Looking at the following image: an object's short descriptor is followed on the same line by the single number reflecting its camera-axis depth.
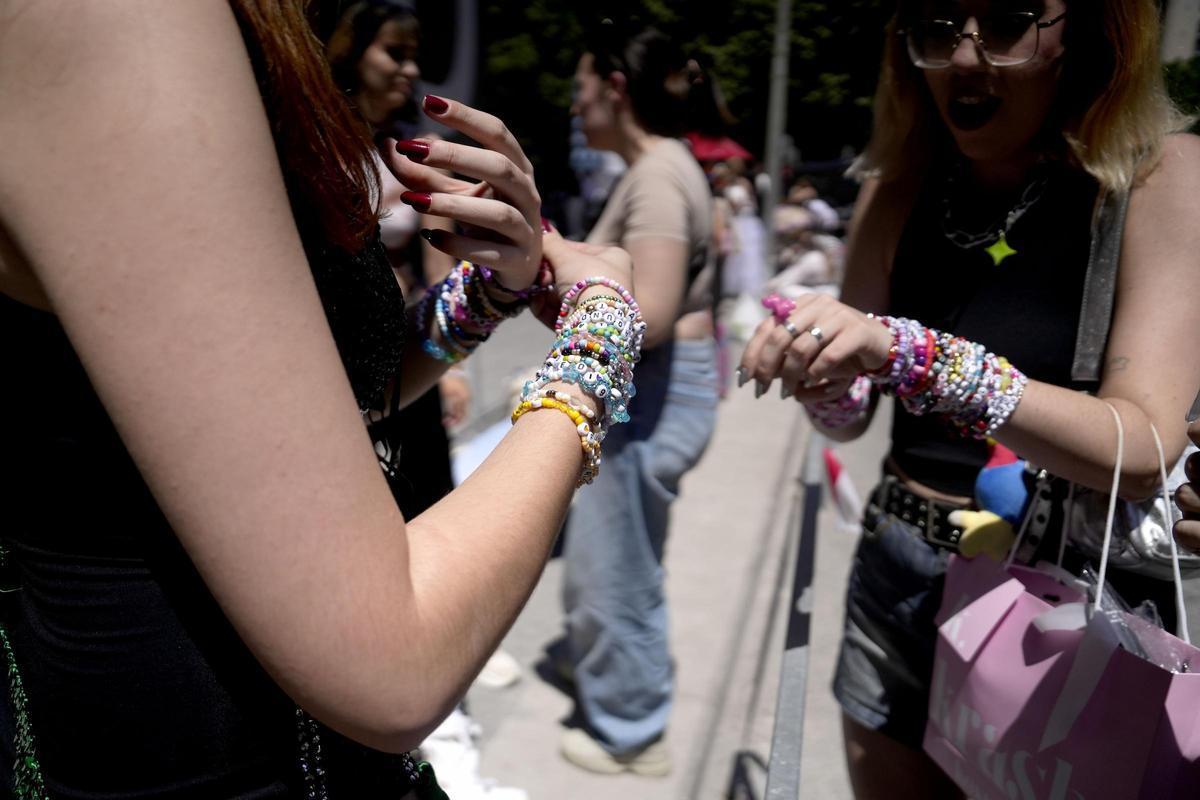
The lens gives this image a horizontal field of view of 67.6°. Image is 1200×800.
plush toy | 1.43
